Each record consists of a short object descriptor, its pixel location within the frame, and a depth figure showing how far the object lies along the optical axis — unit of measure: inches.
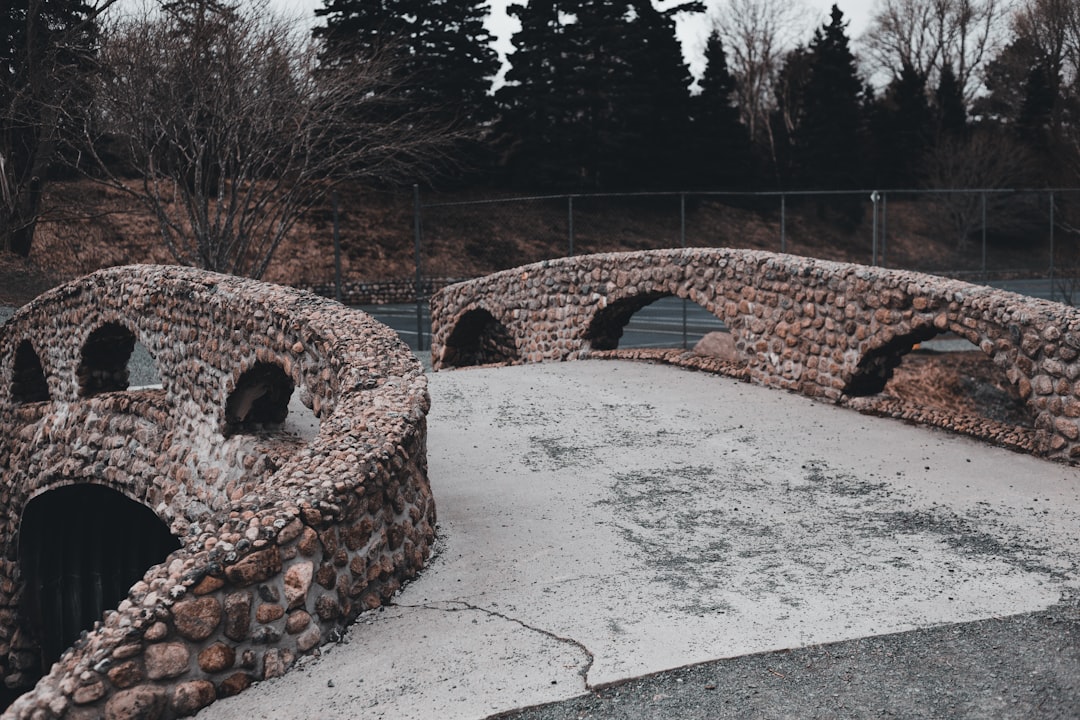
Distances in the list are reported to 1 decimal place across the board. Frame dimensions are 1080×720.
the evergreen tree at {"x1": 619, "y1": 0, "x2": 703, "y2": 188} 1547.7
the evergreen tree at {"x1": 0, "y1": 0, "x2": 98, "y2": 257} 765.9
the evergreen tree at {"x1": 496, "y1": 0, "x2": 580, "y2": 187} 1488.7
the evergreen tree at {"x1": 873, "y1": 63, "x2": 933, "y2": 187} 1750.7
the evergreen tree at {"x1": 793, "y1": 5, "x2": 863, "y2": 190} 1679.4
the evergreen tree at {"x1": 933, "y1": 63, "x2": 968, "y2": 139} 1771.7
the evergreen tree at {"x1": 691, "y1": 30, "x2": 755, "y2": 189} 1600.6
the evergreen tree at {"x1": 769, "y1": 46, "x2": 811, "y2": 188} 1704.0
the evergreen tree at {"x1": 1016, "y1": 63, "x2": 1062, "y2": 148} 1681.8
